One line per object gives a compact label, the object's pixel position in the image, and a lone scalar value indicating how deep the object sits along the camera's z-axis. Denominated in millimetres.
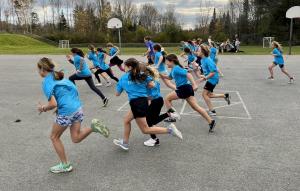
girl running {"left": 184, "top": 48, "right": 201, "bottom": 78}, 14340
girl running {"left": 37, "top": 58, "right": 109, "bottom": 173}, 4867
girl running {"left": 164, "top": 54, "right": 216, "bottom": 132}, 6785
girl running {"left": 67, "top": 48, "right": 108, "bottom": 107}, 9906
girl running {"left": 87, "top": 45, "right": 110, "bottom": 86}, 12943
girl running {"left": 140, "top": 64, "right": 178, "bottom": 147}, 6123
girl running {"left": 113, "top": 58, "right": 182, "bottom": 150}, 5410
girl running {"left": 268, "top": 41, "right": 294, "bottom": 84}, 13438
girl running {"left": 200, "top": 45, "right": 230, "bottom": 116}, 7812
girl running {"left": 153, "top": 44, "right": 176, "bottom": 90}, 10398
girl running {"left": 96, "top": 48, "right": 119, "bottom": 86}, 12961
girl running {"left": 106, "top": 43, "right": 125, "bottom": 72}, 14227
